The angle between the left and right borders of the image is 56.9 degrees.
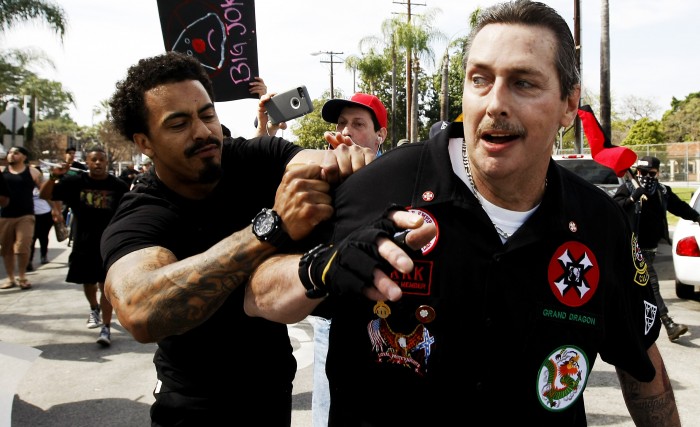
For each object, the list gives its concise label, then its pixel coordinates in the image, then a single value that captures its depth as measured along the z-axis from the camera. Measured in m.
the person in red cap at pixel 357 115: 4.46
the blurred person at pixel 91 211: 6.74
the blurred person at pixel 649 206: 7.20
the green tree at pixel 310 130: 50.67
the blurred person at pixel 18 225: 9.64
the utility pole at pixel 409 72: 32.88
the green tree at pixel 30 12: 17.53
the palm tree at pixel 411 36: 31.23
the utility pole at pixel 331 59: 55.84
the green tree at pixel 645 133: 54.59
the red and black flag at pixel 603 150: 6.22
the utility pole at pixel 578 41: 18.20
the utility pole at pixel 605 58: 17.14
